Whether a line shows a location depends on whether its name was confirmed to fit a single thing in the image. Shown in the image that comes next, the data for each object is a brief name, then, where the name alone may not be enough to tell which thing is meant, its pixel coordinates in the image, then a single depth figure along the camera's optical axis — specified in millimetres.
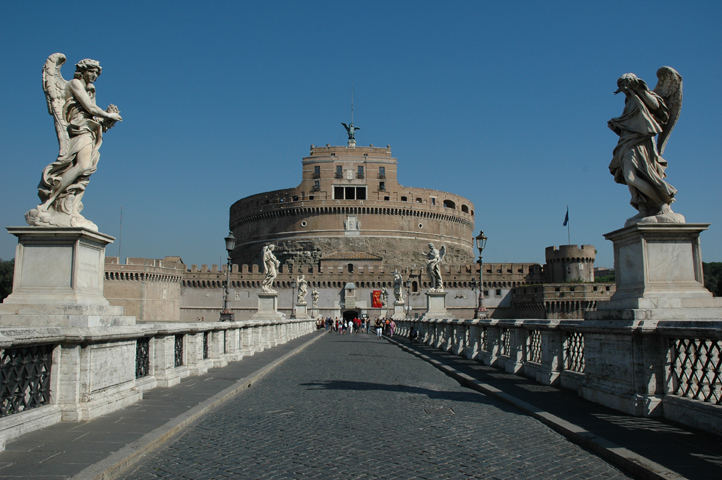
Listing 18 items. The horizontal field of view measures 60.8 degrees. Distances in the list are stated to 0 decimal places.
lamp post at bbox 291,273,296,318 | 58844
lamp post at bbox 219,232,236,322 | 18297
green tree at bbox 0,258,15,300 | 54375
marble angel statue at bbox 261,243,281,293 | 22239
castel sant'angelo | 57906
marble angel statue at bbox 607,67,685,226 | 5953
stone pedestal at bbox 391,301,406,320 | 43844
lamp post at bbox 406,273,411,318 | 64159
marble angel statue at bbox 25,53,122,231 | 5648
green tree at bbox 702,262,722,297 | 60266
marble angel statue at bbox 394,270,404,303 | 42719
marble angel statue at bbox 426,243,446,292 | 22639
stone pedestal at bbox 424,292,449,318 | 24125
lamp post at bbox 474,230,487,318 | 20797
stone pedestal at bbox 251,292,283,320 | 22109
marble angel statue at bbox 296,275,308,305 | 40581
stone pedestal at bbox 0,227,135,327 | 5301
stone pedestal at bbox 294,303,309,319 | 40250
